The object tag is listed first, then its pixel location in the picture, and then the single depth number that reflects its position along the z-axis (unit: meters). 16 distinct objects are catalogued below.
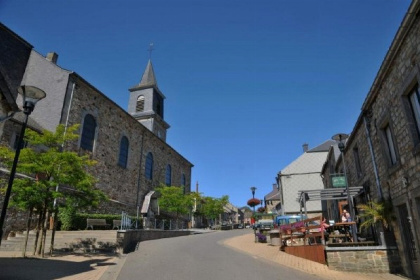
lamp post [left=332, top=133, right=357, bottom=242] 10.62
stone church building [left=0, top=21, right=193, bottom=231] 18.16
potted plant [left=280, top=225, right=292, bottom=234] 11.60
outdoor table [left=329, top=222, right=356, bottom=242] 10.12
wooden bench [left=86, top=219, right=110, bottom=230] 15.26
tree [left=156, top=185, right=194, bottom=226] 28.14
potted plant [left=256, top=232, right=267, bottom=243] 16.22
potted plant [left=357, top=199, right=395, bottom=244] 8.71
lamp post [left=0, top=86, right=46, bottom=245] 7.18
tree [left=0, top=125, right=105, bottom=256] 10.11
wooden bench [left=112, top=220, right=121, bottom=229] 15.85
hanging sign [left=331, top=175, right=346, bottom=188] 12.69
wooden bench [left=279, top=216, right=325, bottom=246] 9.39
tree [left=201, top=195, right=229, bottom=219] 41.62
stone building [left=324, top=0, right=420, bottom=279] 7.02
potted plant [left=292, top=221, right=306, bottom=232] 10.21
